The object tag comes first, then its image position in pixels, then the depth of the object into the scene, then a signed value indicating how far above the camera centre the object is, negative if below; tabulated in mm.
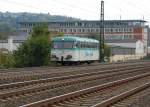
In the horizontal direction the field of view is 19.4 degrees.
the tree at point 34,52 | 51688 +1249
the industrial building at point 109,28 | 175075 +14213
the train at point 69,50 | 42000 +1265
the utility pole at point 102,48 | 65919 +2154
